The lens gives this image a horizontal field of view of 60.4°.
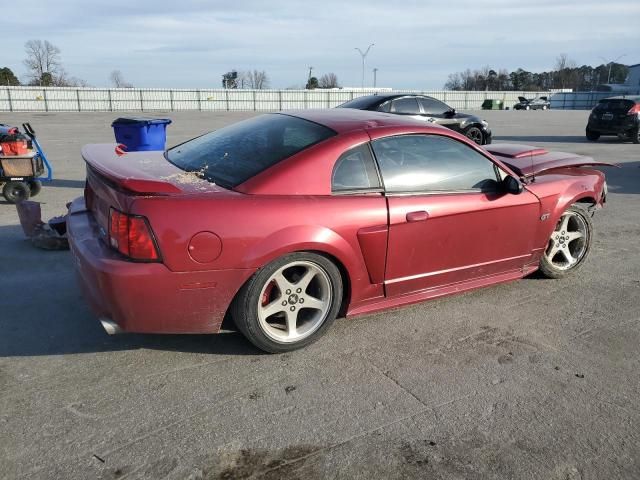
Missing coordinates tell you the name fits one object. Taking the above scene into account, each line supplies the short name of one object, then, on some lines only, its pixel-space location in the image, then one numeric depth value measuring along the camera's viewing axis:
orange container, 7.39
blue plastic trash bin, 7.14
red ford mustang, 2.97
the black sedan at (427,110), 12.29
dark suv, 16.77
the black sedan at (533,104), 51.70
